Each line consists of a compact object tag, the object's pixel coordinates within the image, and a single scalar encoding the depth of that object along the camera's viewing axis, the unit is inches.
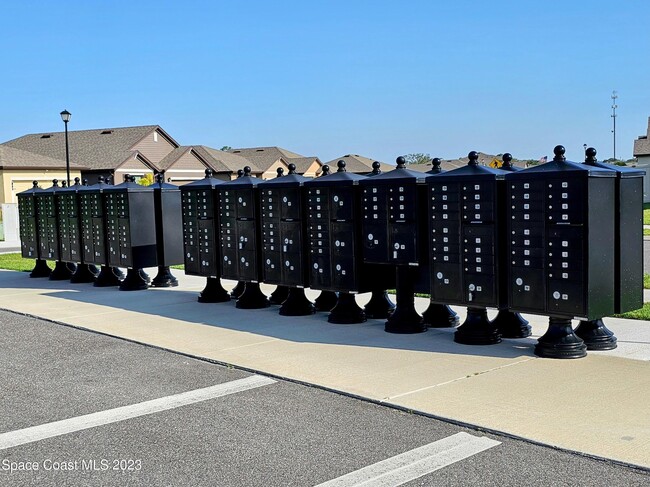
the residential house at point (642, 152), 2288.4
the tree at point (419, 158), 5057.6
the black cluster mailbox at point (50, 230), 650.8
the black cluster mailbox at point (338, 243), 389.4
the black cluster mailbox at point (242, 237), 453.1
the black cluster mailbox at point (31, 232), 686.5
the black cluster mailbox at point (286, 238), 421.1
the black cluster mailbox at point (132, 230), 553.6
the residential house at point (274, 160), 2586.1
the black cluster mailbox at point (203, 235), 485.1
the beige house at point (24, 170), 1884.7
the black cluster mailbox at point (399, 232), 361.4
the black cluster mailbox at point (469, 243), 327.3
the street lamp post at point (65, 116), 1236.5
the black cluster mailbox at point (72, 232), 619.8
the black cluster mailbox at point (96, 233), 587.8
